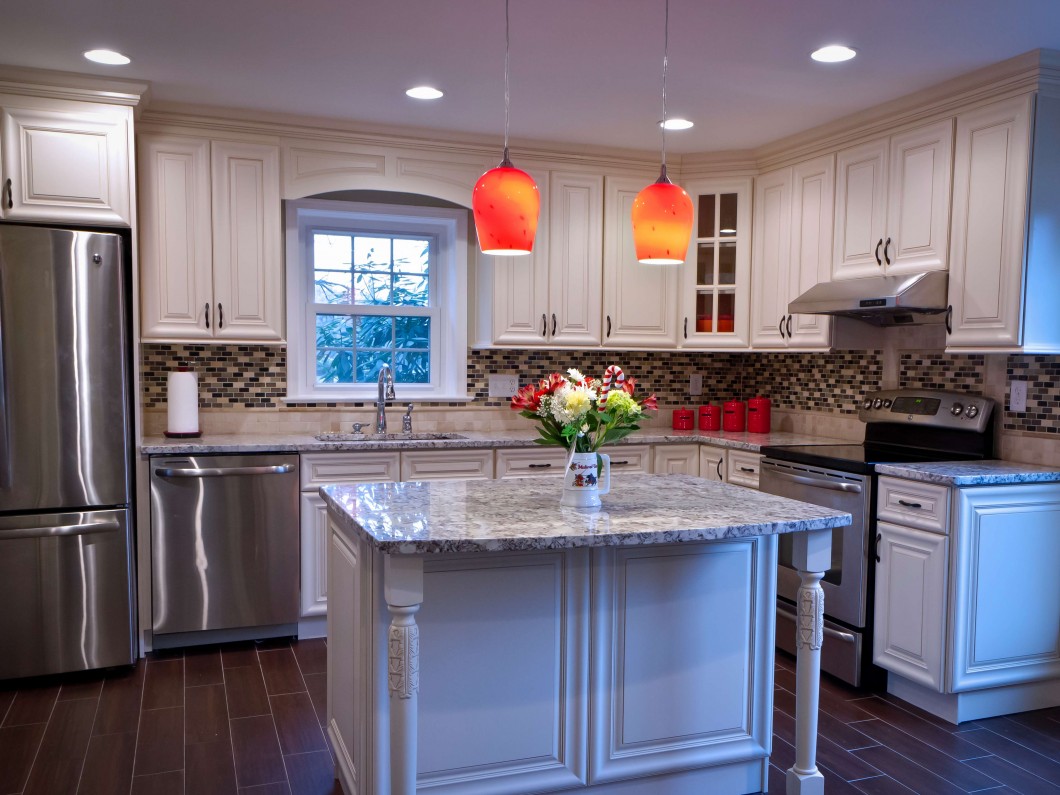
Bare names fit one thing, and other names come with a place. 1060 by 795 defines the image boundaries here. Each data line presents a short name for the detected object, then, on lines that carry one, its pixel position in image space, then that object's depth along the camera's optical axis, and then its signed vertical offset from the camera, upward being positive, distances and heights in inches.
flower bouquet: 91.9 -6.7
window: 174.7 +8.9
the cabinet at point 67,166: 134.2 +27.1
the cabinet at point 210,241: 151.3 +17.8
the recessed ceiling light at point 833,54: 122.3 +41.9
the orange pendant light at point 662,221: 90.8 +13.1
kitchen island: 84.2 -31.2
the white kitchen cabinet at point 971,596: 120.0 -34.8
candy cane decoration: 94.7 -3.5
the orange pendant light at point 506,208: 87.0 +13.7
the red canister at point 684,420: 192.1 -16.1
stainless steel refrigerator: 129.5 -17.5
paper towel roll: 152.9 -10.7
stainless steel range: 132.8 -20.6
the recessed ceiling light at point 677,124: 158.4 +40.8
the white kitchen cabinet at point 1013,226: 123.9 +18.1
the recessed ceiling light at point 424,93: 142.6 +41.5
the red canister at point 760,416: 187.0 -14.6
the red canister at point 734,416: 190.4 -15.0
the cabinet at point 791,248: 162.1 +19.4
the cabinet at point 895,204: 137.7 +24.3
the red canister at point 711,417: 194.4 -15.6
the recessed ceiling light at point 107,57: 126.7 +41.5
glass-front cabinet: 181.2 +16.5
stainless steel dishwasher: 143.6 -34.5
